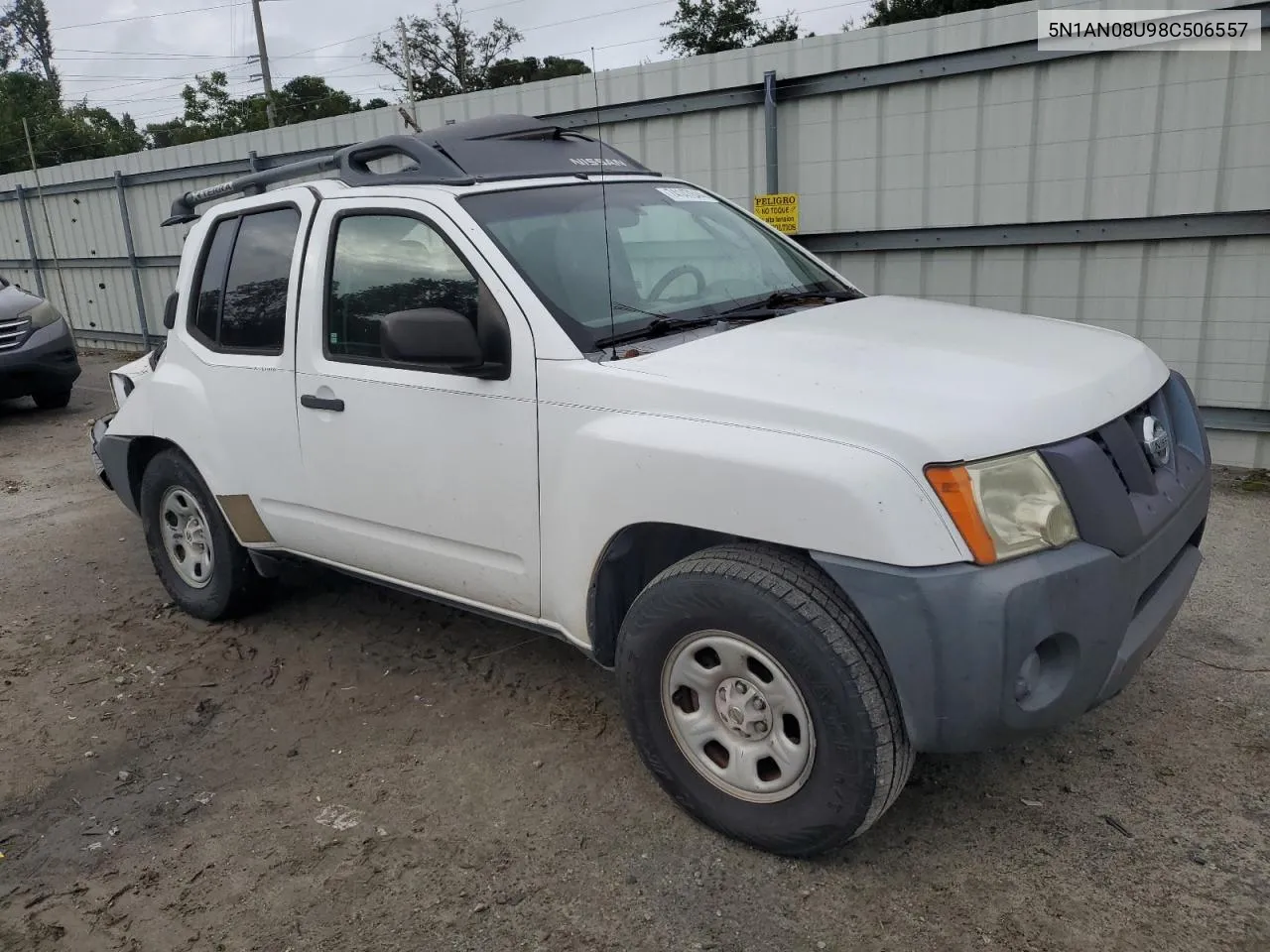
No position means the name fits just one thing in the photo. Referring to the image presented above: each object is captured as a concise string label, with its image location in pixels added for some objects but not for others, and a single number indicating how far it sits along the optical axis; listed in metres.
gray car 9.70
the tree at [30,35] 63.09
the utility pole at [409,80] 10.30
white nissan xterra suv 2.37
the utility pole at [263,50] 36.16
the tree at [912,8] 23.30
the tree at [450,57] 41.72
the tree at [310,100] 40.84
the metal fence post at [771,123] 7.34
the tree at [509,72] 40.08
